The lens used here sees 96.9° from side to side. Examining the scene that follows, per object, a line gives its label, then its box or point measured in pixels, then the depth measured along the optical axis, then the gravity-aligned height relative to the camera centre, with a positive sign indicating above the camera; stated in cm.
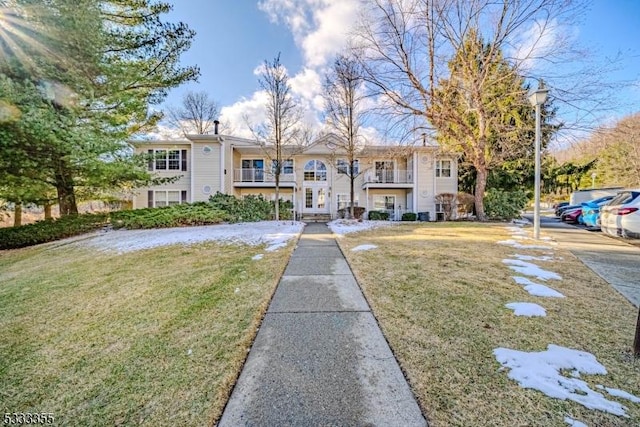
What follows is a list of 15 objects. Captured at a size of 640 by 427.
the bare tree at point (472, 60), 1295 +733
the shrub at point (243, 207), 1491 +12
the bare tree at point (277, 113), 1469 +523
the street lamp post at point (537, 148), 817 +175
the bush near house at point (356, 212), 1840 -20
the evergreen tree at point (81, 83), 707 +399
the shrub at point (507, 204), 1695 +26
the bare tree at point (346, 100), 1476 +584
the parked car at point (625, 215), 836 -21
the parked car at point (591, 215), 1214 -29
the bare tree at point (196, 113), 3003 +1037
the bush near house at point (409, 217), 1894 -55
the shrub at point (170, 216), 1270 -33
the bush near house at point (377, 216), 1964 -50
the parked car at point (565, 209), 1656 -5
